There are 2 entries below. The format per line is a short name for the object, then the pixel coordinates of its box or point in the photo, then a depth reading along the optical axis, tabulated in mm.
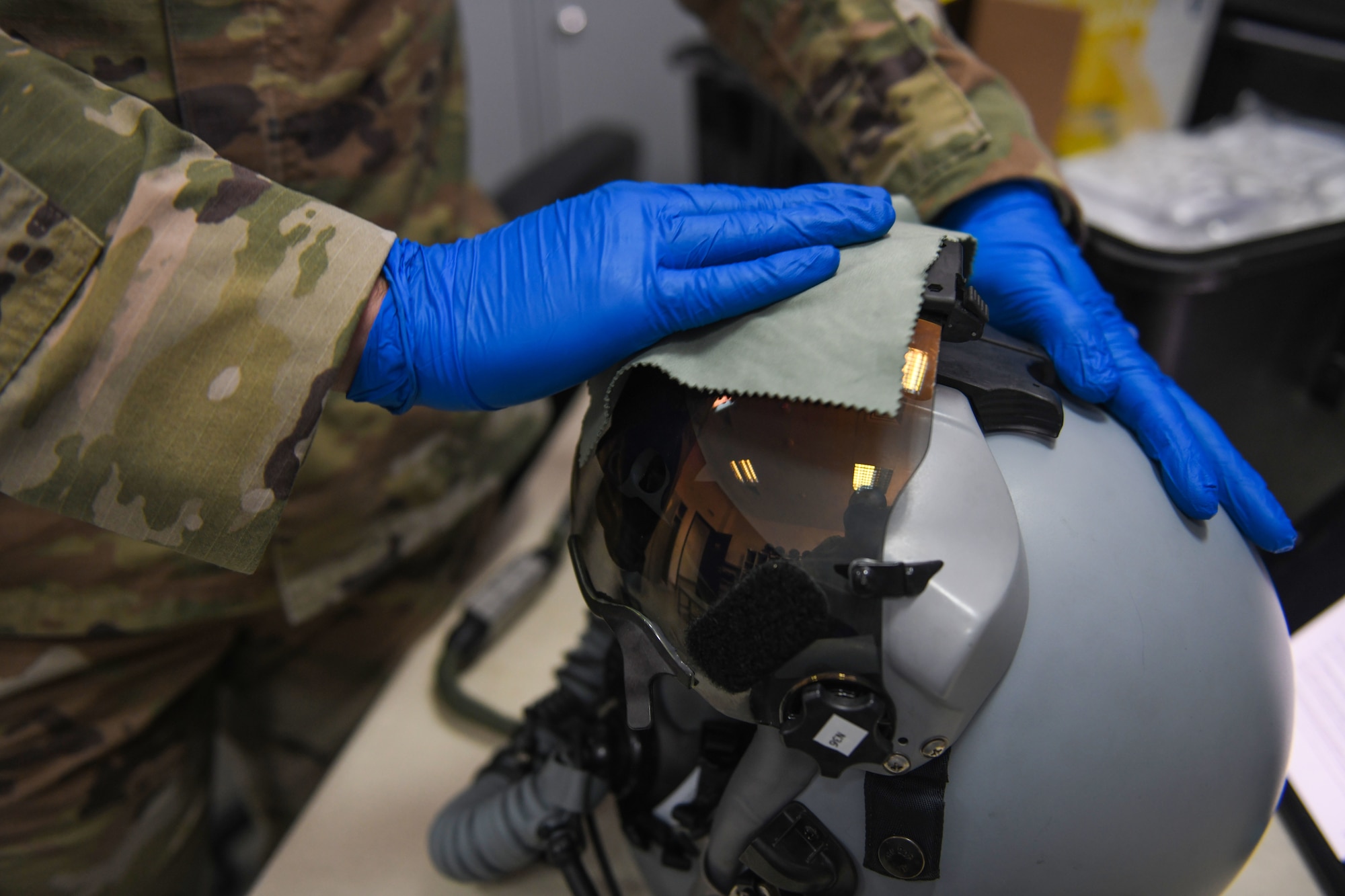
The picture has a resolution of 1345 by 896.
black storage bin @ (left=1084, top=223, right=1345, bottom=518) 871
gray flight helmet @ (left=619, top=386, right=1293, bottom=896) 447
